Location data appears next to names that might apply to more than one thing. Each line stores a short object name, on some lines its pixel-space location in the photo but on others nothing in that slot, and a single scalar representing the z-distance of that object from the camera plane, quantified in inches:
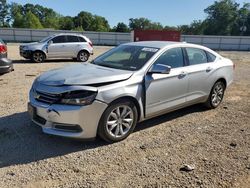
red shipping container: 750.5
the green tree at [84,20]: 2600.0
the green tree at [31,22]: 2086.5
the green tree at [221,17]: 2323.7
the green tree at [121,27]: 2483.6
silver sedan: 115.4
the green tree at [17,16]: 2197.4
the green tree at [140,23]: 3097.2
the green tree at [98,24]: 2611.0
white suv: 389.3
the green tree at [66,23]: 2444.0
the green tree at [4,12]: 2695.6
